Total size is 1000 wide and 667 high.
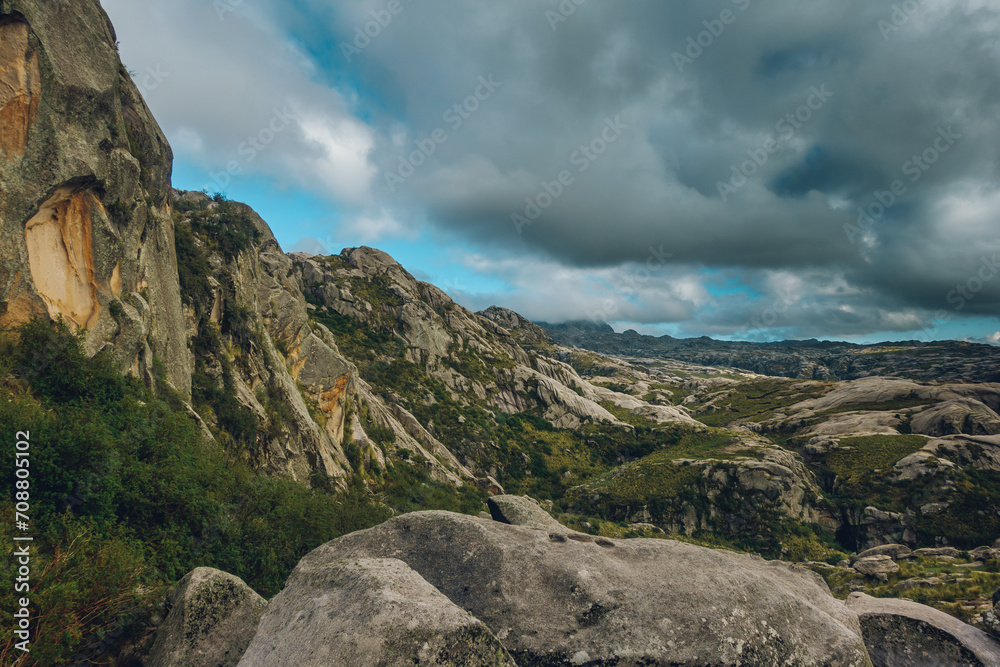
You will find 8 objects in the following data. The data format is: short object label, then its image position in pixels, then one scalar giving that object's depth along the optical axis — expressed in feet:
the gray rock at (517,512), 90.38
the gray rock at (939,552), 141.90
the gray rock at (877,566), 114.42
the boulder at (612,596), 34.35
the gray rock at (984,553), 126.82
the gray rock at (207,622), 30.66
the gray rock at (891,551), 150.34
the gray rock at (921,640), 39.78
